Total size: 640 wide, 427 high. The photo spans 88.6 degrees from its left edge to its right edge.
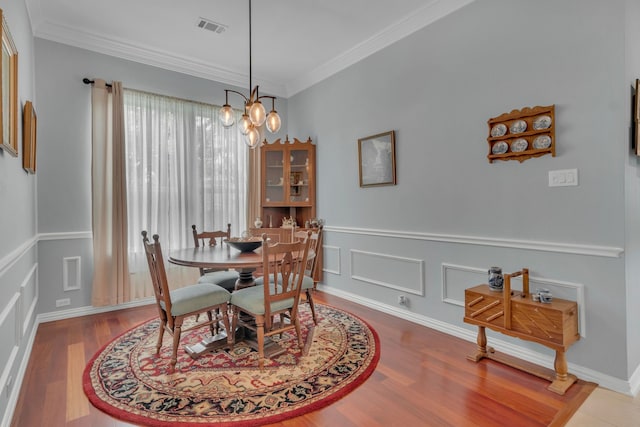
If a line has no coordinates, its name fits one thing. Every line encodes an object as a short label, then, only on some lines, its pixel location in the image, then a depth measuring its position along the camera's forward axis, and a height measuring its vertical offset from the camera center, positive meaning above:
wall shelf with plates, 2.34 +0.57
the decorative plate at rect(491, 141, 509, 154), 2.57 +0.50
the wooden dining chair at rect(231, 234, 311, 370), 2.35 -0.63
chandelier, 2.75 +0.84
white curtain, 3.88 +0.55
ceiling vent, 3.31 +1.95
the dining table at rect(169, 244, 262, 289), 2.36 -0.34
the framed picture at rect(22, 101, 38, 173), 2.62 +0.63
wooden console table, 2.07 -0.74
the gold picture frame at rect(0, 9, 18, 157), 1.84 +0.76
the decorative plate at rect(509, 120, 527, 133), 2.46 +0.64
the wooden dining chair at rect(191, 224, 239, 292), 3.12 -0.61
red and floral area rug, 1.88 -1.12
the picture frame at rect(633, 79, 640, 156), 2.08 +0.56
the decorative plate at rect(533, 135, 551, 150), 2.34 +0.49
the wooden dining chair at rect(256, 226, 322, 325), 2.86 -0.58
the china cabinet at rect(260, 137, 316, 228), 4.62 +0.54
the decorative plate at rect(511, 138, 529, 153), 2.45 +0.50
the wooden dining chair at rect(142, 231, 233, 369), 2.33 -0.64
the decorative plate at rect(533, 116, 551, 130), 2.34 +0.64
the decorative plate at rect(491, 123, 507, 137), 2.58 +0.64
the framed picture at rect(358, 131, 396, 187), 3.53 +0.60
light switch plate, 2.24 +0.23
